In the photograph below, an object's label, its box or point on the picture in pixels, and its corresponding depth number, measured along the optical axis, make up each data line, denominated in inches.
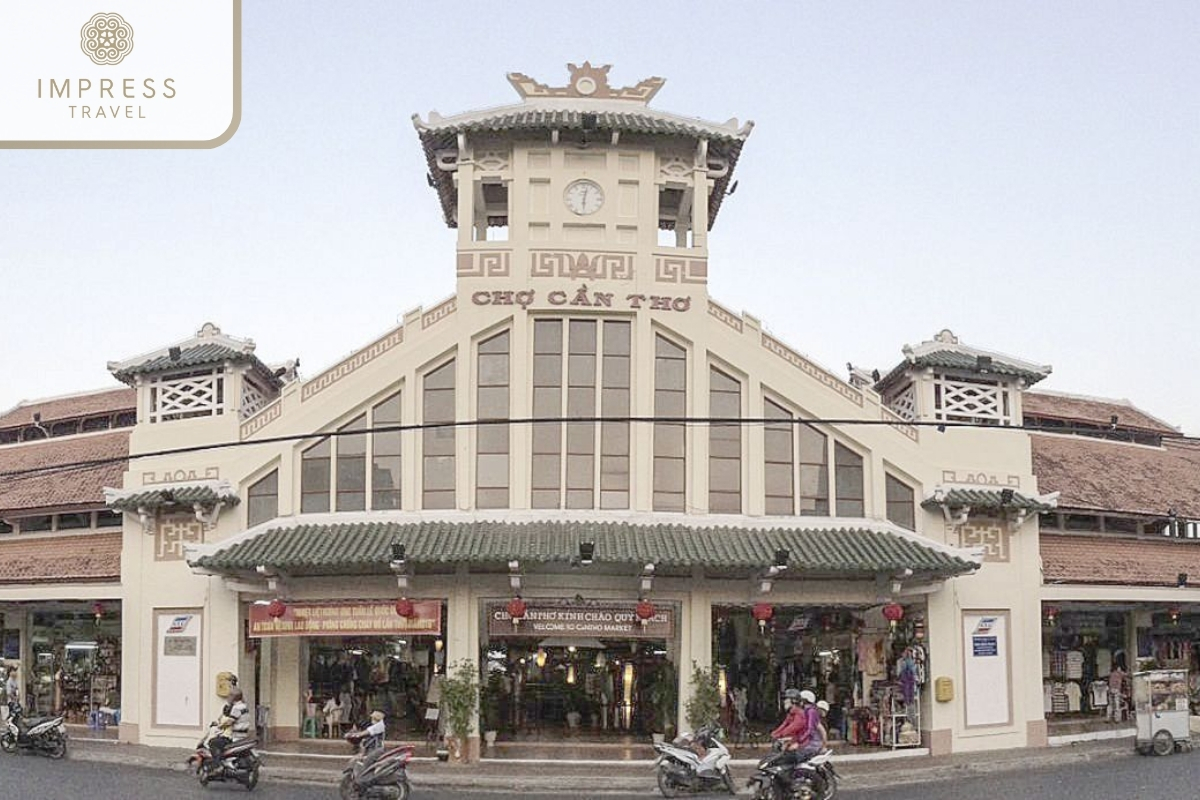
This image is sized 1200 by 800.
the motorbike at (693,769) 824.9
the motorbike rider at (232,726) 844.6
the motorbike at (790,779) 763.4
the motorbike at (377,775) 773.3
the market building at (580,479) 1005.2
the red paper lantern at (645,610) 972.6
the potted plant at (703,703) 972.6
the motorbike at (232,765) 842.8
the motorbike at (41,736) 985.5
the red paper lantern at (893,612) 990.4
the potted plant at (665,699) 1003.3
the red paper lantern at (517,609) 962.1
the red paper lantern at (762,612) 985.4
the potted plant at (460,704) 963.3
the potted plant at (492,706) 1007.0
